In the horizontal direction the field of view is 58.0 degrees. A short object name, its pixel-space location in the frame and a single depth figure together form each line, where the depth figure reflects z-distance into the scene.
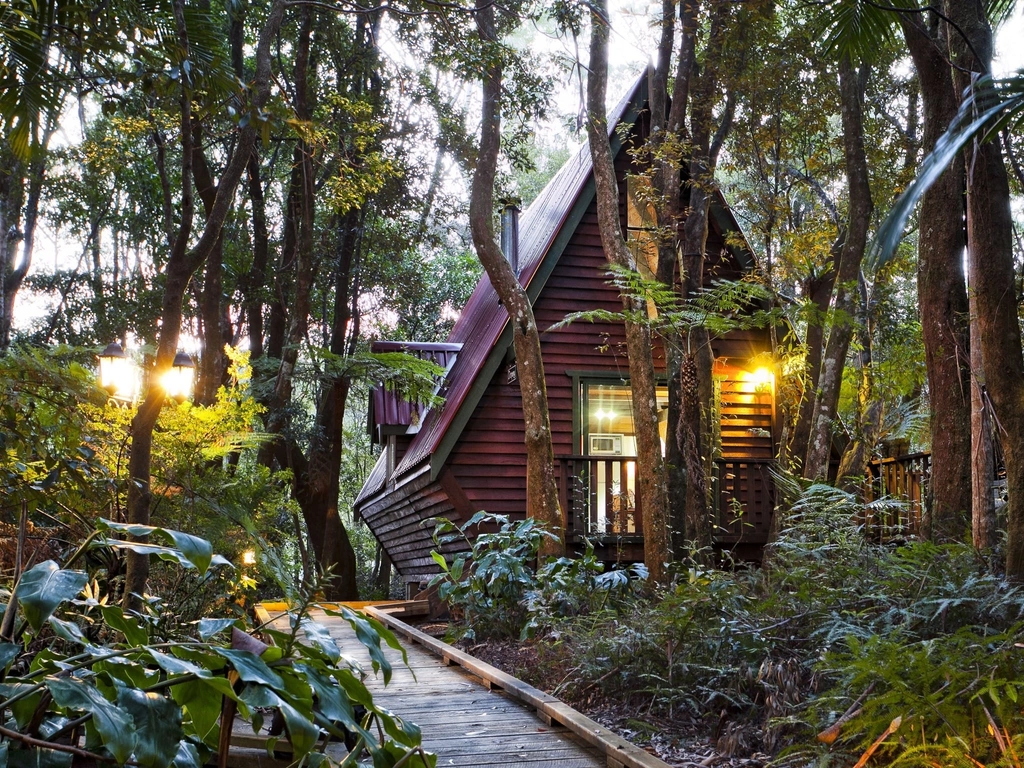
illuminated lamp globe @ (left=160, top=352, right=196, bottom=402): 8.25
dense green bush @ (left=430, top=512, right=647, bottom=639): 7.74
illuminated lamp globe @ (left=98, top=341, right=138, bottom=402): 7.44
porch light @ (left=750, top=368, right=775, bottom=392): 13.12
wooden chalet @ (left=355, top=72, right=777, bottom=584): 12.02
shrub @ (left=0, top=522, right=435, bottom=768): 1.80
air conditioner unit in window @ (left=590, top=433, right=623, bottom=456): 13.24
